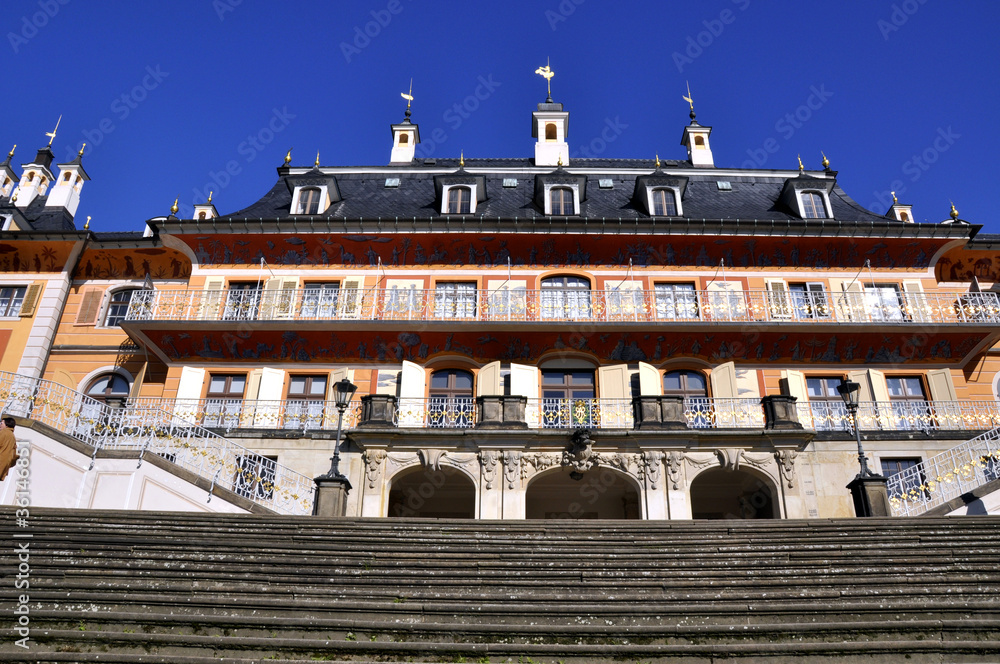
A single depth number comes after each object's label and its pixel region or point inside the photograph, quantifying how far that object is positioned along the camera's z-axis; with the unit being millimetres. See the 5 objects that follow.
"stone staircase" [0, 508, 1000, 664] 6680
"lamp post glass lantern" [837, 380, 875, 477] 15328
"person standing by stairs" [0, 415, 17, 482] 12750
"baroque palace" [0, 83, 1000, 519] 17625
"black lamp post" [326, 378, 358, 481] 15219
